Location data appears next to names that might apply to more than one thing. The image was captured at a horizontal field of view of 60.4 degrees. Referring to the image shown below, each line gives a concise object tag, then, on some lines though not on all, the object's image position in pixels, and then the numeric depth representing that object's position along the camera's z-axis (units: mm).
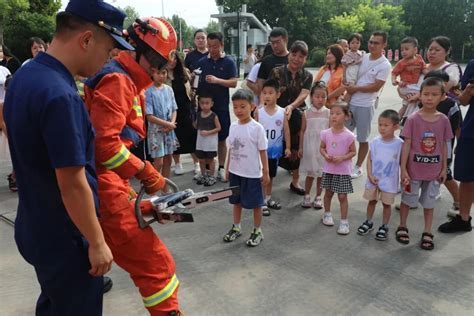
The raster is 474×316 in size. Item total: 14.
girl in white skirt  4746
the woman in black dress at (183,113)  5395
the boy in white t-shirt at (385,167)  3850
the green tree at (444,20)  50594
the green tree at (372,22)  49031
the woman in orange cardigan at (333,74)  5723
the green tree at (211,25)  89700
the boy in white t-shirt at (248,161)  3787
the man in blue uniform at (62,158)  1480
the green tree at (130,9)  95219
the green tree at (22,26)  19719
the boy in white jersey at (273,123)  4531
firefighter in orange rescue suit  2031
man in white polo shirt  5492
